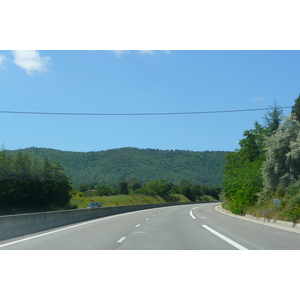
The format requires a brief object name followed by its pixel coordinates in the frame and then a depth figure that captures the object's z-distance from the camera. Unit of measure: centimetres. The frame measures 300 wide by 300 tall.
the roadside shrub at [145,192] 12962
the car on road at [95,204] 6223
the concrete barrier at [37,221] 1549
